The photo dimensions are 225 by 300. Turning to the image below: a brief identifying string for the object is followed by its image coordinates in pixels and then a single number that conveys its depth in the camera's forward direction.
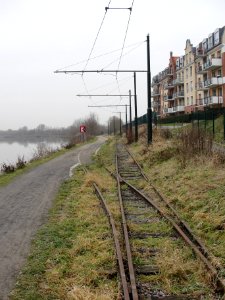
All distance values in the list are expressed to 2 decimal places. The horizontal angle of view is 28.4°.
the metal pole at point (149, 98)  27.72
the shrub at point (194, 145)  17.12
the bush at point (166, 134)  29.38
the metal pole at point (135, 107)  40.23
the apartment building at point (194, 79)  61.53
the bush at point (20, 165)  26.74
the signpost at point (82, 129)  54.53
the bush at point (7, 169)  24.60
